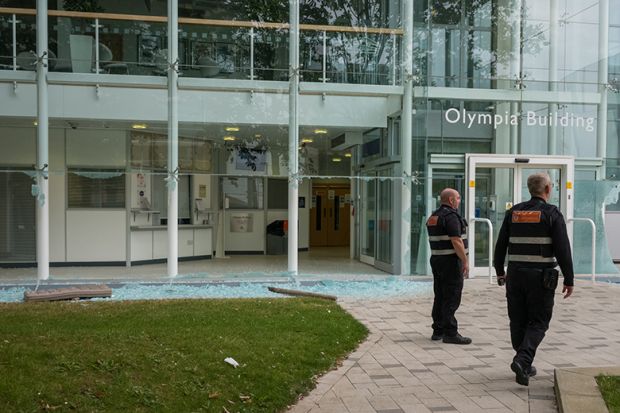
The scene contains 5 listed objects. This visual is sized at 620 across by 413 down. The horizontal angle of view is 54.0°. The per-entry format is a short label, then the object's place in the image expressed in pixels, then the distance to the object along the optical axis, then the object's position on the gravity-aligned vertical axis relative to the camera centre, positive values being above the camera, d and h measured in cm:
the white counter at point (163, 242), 1280 -104
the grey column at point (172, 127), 1062 +120
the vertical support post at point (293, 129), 1095 +121
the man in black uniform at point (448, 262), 625 -68
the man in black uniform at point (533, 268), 493 -59
